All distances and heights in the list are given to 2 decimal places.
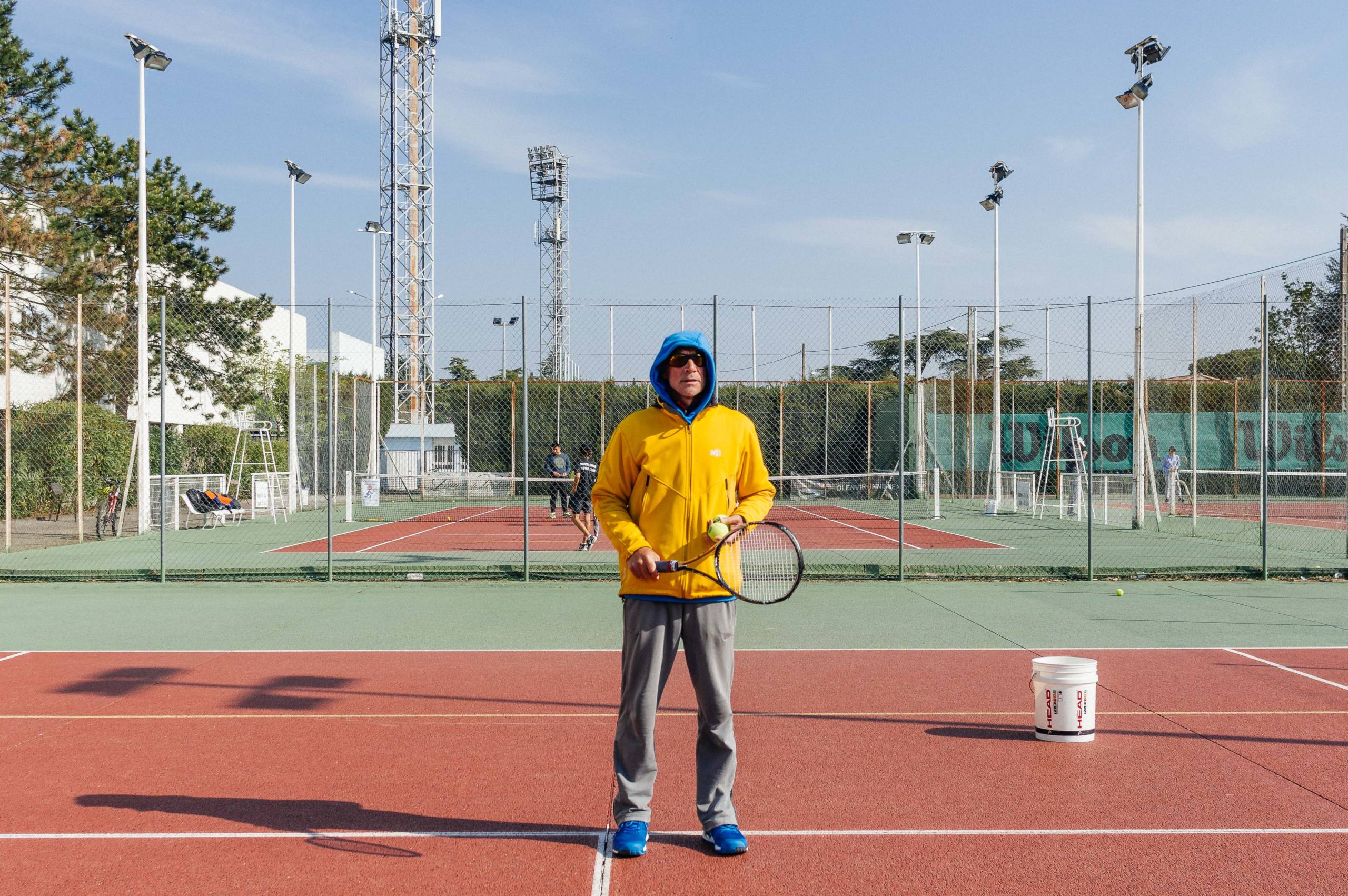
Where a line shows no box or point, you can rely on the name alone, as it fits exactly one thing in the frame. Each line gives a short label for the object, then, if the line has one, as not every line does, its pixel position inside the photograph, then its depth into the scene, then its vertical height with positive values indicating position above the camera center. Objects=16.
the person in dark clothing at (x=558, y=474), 19.92 -0.53
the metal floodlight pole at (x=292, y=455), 22.54 -0.19
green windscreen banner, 25.16 +0.11
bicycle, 17.20 -1.02
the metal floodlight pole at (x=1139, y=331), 18.78 +1.97
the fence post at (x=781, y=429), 22.16 +0.34
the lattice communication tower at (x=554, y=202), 68.94 +15.72
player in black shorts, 15.86 -0.75
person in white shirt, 21.75 -0.60
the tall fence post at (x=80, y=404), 14.64 +0.58
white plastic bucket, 5.45 -1.27
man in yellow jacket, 3.93 -0.49
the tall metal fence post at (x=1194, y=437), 17.80 +0.15
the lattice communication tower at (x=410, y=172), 43.88 +11.15
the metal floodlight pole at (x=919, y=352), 21.50 +2.00
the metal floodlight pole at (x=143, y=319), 16.03 +1.84
